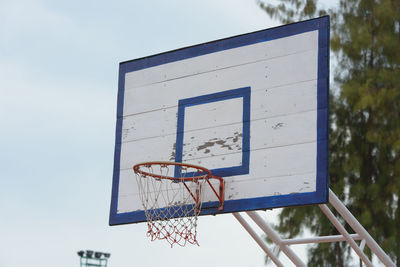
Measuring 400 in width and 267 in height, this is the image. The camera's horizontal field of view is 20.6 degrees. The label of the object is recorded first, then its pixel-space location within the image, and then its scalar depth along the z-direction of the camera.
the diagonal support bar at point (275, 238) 10.08
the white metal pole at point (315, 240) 10.51
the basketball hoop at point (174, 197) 8.97
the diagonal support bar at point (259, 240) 10.20
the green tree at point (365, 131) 16.90
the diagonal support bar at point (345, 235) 8.77
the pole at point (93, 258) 22.53
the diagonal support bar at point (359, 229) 9.00
